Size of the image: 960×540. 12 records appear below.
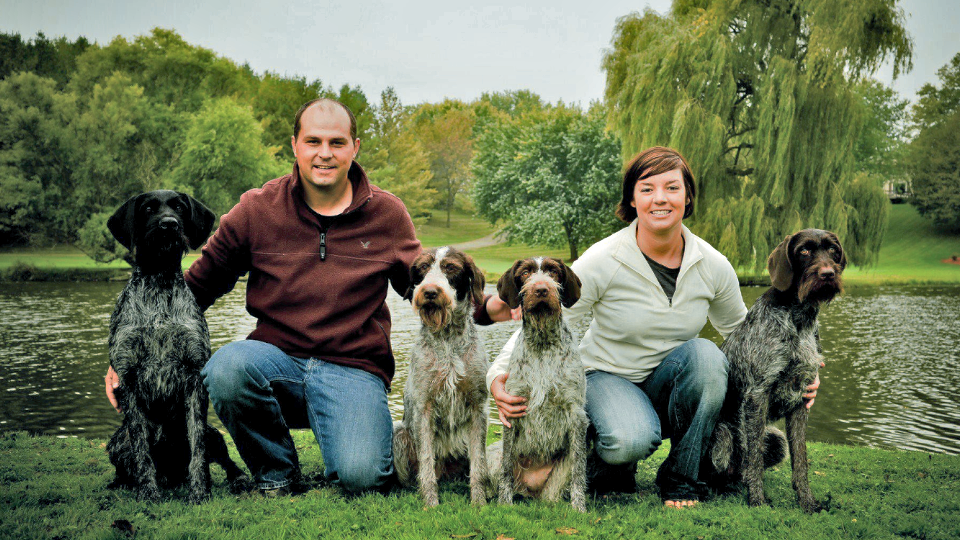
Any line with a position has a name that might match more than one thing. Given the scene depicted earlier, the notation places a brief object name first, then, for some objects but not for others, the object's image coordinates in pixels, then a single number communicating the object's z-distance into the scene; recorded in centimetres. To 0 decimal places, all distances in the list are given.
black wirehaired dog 336
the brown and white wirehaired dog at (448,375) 349
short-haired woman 356
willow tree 1609
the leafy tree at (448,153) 5803
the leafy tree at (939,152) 3903
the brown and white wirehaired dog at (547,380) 337
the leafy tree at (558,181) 2967
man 368
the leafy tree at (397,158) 4309
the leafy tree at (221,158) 2888
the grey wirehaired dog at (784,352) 344
